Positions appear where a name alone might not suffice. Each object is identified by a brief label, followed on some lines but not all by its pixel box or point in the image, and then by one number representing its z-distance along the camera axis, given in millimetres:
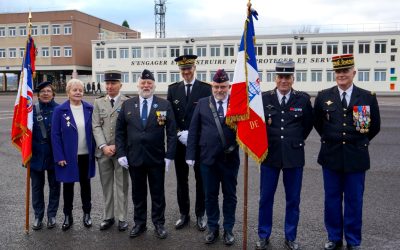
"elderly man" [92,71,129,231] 5566
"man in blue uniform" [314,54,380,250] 4793
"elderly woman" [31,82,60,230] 5637
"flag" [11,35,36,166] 5582
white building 52406
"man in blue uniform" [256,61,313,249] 4898
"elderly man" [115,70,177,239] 5301
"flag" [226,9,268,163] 4875
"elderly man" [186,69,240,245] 5094
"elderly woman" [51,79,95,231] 5488
